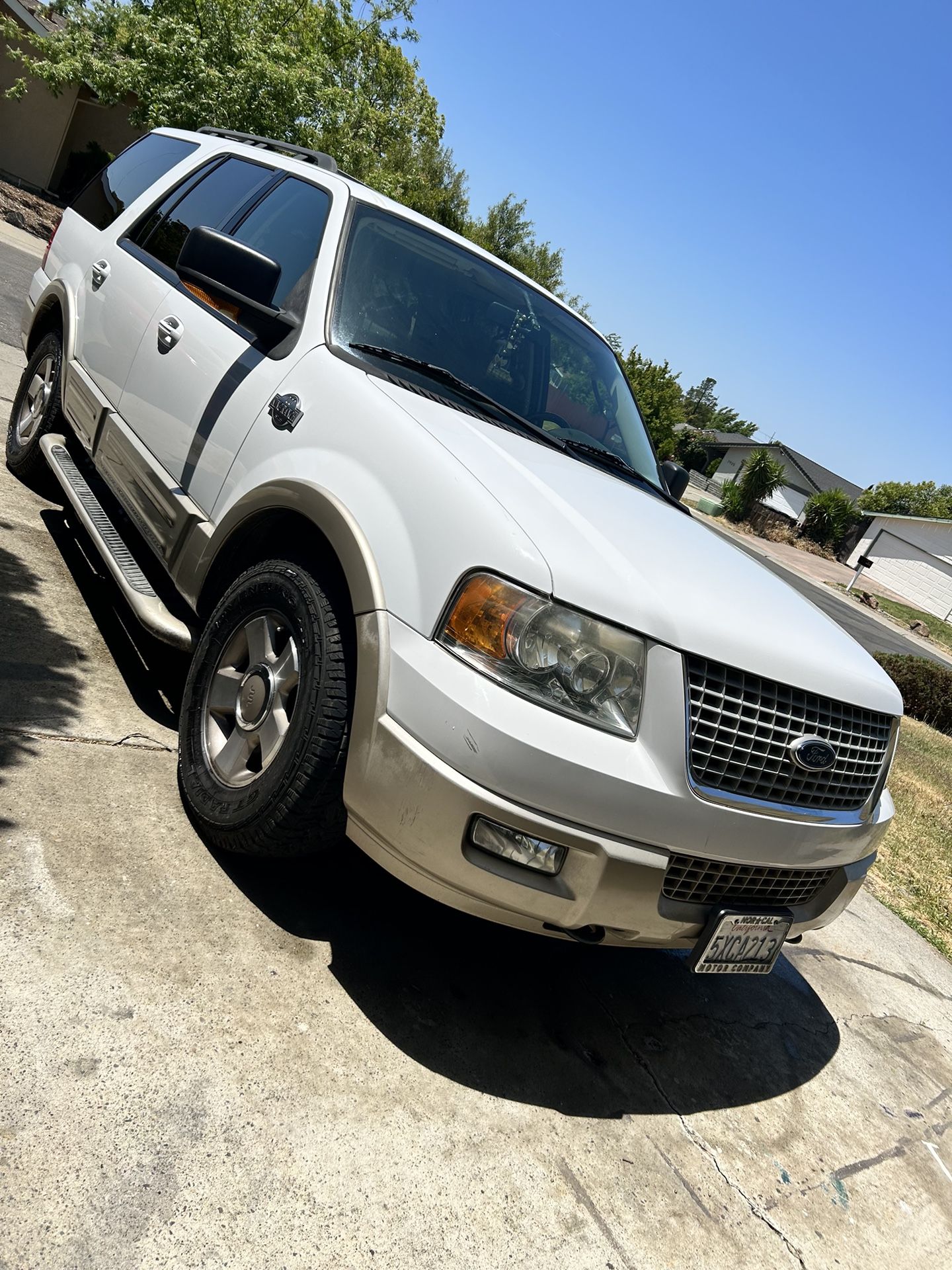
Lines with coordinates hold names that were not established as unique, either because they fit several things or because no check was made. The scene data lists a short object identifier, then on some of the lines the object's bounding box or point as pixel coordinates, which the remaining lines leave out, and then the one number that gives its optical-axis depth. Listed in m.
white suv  2.33
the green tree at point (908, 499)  93.94
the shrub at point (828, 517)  54.22
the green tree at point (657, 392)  53.50
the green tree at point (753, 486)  50.94
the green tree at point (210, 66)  19.78
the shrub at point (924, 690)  13.62
